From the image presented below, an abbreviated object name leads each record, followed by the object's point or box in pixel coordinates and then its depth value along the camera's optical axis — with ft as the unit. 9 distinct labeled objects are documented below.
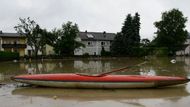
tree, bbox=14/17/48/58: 114.30
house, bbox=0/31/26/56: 128.09
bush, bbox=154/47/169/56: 118.72
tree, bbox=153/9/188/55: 132.61
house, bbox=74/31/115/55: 146.30
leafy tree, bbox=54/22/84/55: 117.98
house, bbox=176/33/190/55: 153.79
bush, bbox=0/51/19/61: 88.09
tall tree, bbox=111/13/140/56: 117.88
